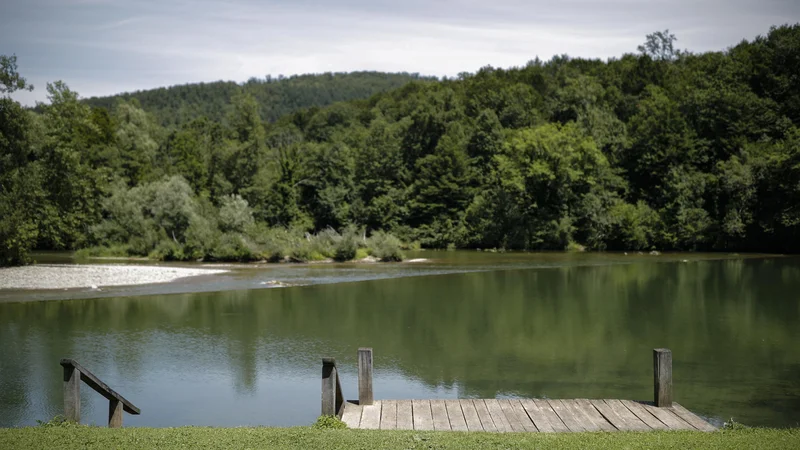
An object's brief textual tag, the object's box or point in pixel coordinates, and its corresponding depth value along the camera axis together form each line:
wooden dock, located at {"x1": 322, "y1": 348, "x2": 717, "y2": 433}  10.48
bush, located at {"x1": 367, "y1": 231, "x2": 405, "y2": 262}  49.72
